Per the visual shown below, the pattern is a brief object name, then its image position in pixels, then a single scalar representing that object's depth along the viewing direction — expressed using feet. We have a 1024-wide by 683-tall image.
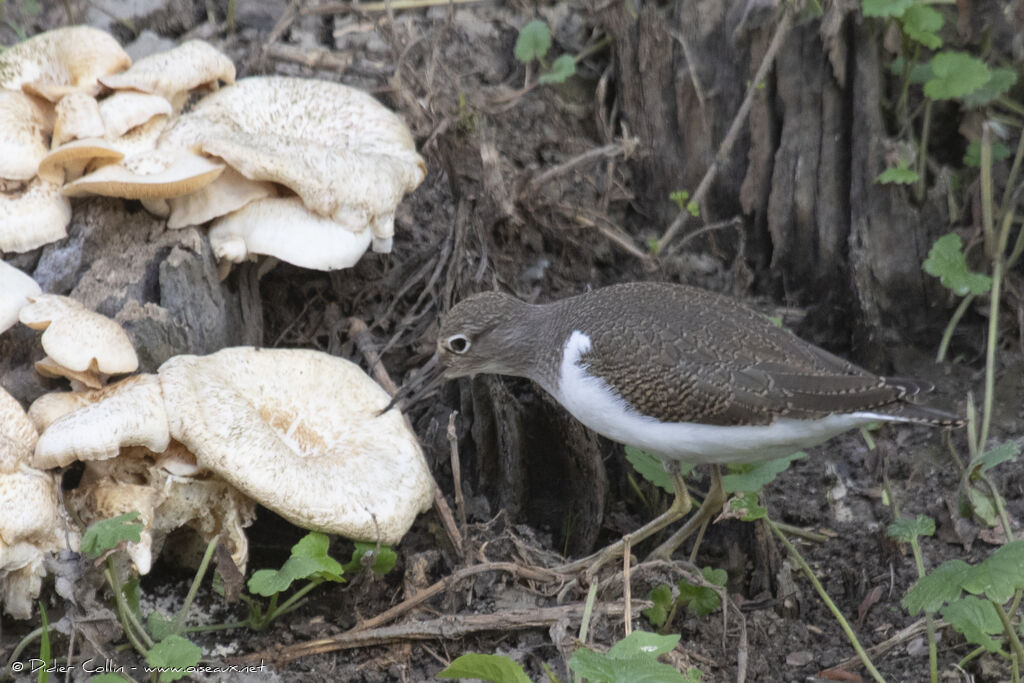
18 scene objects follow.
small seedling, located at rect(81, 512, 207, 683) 21.81
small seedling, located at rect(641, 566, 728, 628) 27.09
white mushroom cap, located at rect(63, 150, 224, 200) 27.68
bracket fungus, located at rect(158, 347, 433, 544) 24.38
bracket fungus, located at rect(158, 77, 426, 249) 28.66
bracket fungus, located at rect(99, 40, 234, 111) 30.14
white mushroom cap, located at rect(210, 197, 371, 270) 29.07
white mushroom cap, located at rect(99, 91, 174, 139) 29.01
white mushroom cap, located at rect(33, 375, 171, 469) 23.25
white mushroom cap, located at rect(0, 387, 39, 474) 23.39
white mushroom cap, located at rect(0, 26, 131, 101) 29.89
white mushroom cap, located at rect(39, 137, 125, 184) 27.76
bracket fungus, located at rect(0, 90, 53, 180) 27.91
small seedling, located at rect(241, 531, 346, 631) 23.97
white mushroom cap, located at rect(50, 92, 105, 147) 28.63
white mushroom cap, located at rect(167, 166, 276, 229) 29.53
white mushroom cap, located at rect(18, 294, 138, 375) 24.64
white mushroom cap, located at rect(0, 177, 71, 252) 27.94
